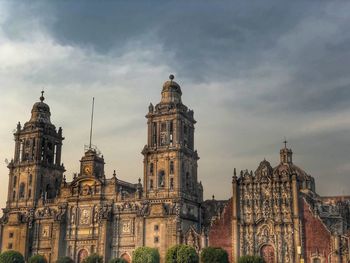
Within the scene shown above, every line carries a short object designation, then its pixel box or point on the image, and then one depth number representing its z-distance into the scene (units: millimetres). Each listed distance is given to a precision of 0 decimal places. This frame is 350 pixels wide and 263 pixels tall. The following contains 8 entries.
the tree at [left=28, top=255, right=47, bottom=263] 82875
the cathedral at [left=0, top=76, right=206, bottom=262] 82688
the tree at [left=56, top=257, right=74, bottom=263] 83000
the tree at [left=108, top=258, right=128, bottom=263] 75344
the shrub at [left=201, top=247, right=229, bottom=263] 69875
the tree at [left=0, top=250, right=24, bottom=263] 81438
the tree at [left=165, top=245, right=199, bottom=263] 71000
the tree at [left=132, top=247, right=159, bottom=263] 74312
